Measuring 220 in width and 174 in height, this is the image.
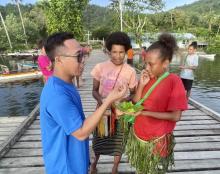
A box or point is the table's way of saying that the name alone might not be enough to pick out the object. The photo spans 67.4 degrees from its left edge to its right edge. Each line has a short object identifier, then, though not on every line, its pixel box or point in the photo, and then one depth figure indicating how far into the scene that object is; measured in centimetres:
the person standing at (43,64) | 351
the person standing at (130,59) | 684
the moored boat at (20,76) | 1038
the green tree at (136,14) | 1734
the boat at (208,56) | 1971
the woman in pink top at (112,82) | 178
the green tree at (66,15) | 1090
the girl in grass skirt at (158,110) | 139
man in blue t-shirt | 102
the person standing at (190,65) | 385
